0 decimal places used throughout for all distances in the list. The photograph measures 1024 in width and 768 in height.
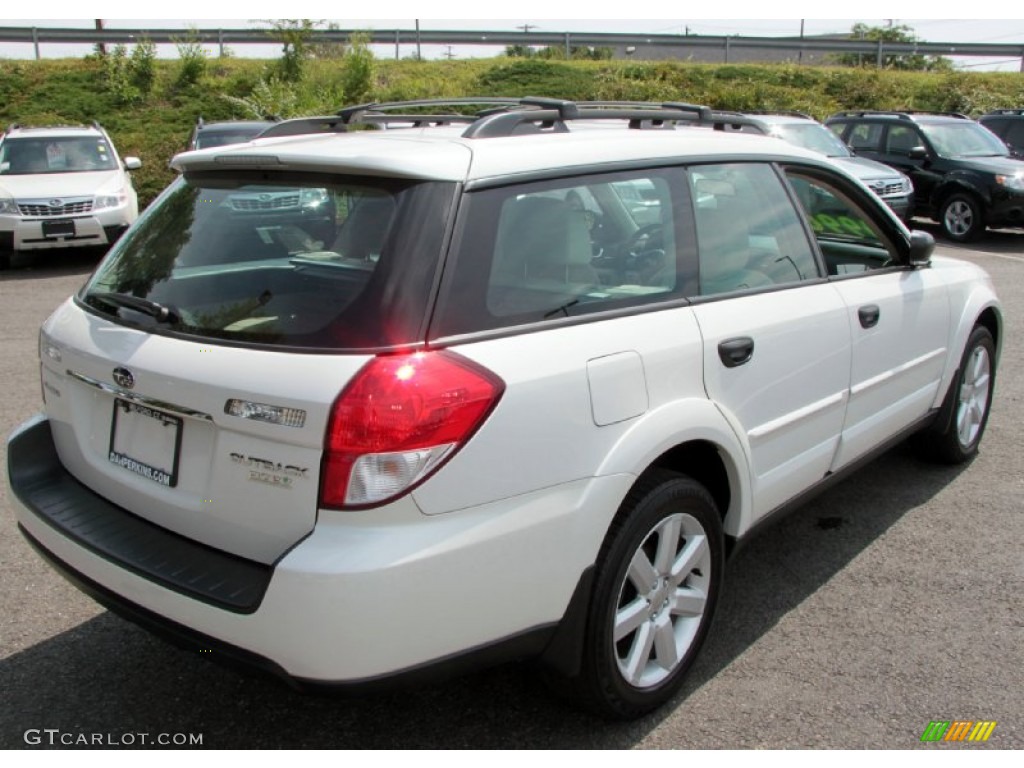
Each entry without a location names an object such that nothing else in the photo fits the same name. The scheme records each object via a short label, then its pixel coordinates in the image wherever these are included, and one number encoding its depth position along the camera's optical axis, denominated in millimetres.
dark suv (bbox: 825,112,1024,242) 14250
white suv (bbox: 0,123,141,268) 11695
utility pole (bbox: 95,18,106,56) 27919
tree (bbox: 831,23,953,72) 35938
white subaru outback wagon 2227
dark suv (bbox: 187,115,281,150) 14396
